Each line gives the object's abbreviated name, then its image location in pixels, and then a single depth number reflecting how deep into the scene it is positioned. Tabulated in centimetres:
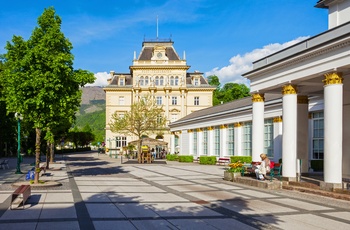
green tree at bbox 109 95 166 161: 4675
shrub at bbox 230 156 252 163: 3689
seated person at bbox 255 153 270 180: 2033
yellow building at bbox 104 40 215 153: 7706
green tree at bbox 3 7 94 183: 1941
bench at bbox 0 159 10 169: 3252
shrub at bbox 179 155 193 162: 4966
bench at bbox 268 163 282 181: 1995
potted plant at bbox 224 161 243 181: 2286
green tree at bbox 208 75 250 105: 9288
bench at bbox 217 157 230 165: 4075
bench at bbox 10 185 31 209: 1254
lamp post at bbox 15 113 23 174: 2580
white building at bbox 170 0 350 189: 1630
